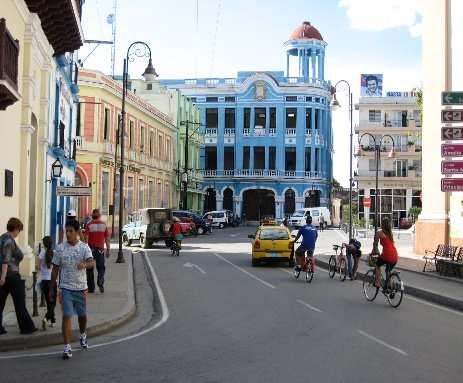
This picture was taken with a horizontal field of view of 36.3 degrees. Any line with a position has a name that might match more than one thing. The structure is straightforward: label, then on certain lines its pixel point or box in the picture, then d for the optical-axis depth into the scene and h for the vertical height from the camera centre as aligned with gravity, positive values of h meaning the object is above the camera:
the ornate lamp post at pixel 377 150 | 37.57 +3.19
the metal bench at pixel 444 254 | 21.98 -1.48
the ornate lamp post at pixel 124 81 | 26.80 +5.15
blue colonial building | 79.88 +8.50
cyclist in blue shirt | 19.97 -0.97
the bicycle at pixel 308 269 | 20.02 -1.70
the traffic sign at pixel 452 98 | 18.36 +2.95
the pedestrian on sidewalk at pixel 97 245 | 16.61 -0.87
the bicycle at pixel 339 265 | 21.25 -1.68
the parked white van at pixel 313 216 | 66.88 -0.62
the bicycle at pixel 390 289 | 14.77 -1.71
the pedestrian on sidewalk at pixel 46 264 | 12.15 -0.97
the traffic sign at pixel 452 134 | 19.47 +2.12
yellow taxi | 25.58 -1.40
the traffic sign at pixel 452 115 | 19.45 +2.64
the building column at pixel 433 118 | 29.03 +3.95
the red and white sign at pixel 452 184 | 19.73 +0.75
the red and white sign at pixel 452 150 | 19.58 +1.69
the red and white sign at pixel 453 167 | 19.56 +1.21
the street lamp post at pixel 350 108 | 33.94 +4.94
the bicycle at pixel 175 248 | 31.25 -1.75
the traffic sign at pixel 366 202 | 47.80 +0.54
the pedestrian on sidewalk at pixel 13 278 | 10.57 -1.07
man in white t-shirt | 9.53 -0.87
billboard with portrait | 85.62 +15.20
